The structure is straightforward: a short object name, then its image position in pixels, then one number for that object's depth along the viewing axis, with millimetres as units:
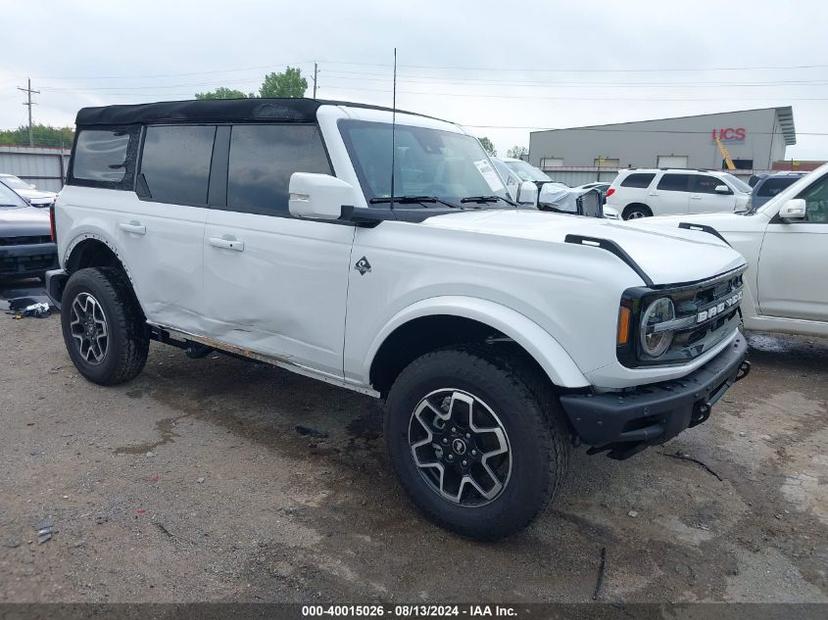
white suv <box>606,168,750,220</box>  15844
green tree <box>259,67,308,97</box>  59938
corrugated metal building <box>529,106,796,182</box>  42156
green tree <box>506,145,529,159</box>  57762
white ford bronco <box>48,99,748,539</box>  2664
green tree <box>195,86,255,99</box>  69525
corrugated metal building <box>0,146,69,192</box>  24781
